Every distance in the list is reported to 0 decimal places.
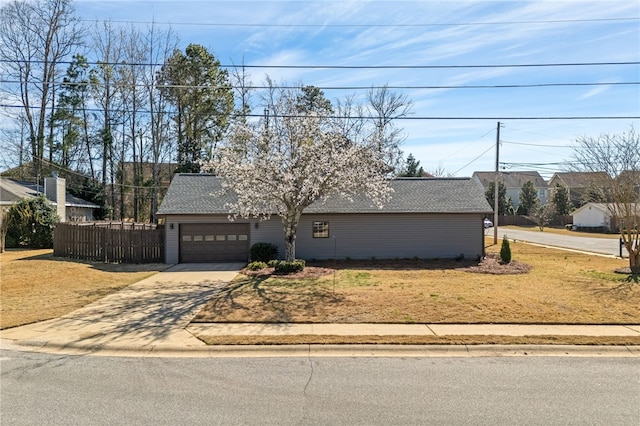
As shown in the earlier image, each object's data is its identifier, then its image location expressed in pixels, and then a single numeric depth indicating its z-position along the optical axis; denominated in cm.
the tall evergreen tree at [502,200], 6389
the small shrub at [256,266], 1705
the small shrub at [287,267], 1603
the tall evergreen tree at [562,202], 6331
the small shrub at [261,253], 1881
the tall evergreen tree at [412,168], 4912
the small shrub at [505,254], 1956
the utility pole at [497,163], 3214
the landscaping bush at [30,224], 2397
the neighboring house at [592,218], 5169
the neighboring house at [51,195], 2723
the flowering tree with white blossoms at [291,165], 1491
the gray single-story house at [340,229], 2003
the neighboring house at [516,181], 8200
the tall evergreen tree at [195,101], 3722
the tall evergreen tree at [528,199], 6531
